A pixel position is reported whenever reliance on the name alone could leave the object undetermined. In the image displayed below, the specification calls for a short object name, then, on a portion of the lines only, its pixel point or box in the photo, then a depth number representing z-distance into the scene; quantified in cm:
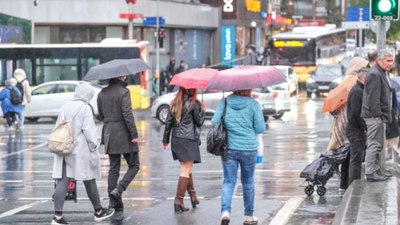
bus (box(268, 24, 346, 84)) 6256
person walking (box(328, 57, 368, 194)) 1438
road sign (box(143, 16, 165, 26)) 4925
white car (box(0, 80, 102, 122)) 3581
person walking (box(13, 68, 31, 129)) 3123
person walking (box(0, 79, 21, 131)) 3078
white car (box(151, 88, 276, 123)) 3222
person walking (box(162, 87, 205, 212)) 1274
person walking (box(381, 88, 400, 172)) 1396
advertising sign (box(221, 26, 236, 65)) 6888
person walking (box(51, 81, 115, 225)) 1209
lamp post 4878
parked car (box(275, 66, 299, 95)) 4597
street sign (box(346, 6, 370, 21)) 4835
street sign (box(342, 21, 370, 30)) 4412
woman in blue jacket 1136
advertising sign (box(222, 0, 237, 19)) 7094
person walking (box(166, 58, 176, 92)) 5238
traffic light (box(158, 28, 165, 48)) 4900
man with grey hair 1295
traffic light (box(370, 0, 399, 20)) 1458
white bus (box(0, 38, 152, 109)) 3988
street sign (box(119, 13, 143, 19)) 4586
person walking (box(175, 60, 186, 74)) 5132
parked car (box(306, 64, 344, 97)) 5256
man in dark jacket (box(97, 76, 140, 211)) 1291
